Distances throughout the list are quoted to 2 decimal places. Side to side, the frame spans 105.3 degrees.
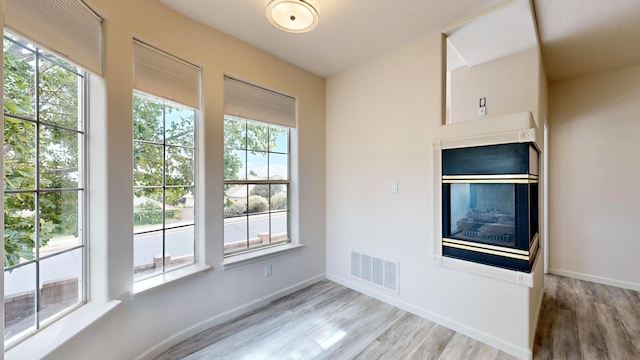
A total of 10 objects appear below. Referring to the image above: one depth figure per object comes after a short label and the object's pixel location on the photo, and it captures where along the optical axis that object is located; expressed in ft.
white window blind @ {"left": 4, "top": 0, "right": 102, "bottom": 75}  3.98
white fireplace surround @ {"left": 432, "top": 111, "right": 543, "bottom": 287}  6.31
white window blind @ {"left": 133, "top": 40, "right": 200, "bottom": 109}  6.25
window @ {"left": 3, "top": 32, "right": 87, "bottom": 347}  4.17
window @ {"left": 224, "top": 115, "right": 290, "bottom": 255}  8.57
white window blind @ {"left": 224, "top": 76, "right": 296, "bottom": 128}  8.34
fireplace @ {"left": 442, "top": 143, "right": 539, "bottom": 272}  6.35
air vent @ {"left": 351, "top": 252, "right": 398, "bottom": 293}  9.20
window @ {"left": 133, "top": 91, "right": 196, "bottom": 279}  6.49
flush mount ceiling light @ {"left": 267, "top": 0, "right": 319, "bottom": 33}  5.63
